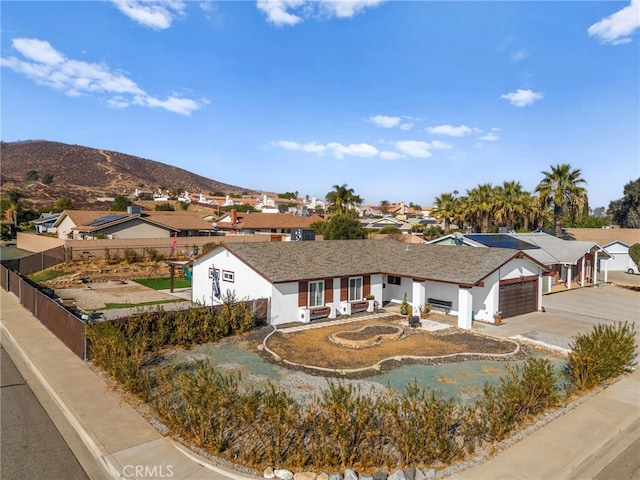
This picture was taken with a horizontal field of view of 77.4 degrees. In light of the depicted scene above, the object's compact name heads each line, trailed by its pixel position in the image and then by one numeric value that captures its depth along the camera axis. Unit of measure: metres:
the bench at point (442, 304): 24.23
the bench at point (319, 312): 22.23
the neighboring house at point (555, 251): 34.31
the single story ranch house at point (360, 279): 21.72
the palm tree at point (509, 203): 52.00
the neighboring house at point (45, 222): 75.25
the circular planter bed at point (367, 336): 17.98
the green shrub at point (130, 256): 45.22
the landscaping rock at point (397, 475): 8.27
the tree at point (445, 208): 55.62
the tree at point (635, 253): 39.84
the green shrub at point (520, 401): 10.03
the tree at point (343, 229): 51.69
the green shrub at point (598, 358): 13.36
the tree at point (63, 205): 93.69
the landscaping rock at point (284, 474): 8.29
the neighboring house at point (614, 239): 51.31
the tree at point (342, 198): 64.06
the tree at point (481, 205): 52.47
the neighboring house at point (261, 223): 70.25
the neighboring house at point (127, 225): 54.59
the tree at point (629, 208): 72.50
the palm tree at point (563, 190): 43.69
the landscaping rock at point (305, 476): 8.26
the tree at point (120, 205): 90.62
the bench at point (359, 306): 24.19
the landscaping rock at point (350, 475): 8.18
